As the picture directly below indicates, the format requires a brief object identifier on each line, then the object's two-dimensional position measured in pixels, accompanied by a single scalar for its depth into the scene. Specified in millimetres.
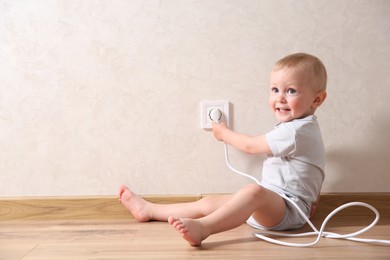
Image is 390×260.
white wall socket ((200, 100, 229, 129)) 1392
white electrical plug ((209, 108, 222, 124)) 1383
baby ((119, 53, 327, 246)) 1188
